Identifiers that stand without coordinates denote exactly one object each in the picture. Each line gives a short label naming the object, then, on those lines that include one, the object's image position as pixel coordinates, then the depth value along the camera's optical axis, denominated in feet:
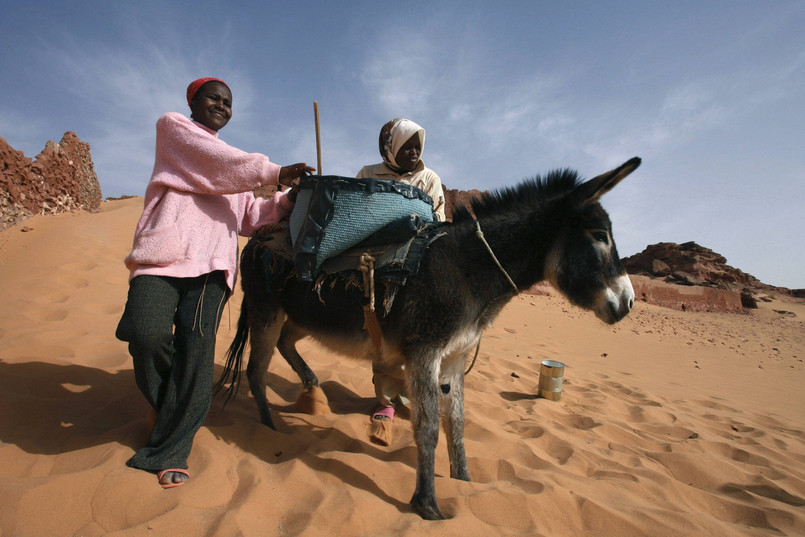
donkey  7.18
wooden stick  9.36
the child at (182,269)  6.85
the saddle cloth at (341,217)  7.68
